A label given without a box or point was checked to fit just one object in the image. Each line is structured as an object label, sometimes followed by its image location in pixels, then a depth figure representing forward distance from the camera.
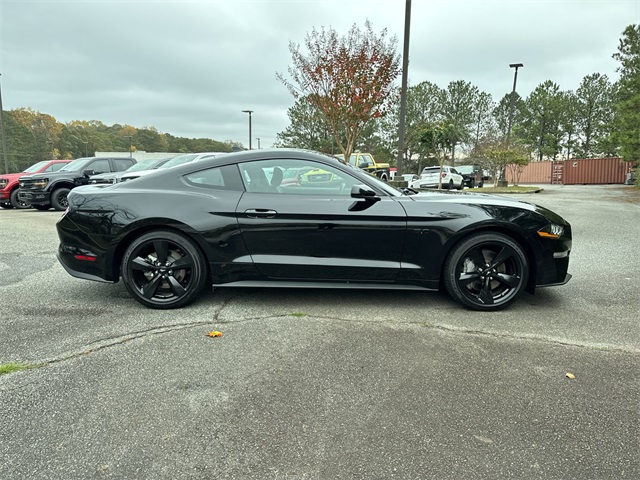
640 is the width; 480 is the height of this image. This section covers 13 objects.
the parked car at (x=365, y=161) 20.97
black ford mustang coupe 3.60
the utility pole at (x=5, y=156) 22.34
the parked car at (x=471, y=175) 30.94
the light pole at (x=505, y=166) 23.88
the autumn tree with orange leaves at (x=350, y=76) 16.20
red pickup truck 13.53
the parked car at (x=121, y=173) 12.27
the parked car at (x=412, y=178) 25.89
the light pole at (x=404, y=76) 12.77
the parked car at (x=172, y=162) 11.47
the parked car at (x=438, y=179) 24.16
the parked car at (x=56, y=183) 12.15
